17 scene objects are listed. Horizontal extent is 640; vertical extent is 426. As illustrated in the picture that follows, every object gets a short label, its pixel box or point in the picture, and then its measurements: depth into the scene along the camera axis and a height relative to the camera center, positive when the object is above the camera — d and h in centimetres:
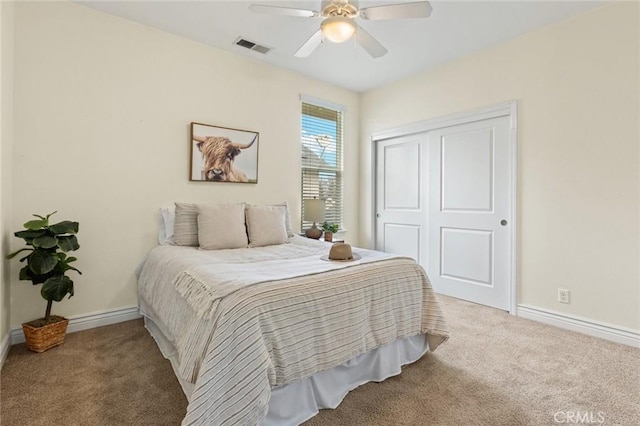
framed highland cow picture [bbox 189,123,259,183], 319 +61
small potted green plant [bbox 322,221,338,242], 367 -22
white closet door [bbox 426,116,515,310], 319 +2
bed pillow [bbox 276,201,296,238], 333 -11
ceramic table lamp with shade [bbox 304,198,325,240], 366 -1
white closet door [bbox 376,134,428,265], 397 +22
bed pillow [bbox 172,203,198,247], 281 -13
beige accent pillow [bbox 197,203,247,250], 269 -14
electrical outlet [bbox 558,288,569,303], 274 -72
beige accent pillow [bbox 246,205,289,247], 292 -14
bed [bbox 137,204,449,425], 128 -58
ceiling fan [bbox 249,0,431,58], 199 +131
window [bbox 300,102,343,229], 409 +75
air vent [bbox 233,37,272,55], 313 +171
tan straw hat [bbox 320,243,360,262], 207 -27
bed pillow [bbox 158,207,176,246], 293 -13
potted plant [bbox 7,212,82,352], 213 -39
